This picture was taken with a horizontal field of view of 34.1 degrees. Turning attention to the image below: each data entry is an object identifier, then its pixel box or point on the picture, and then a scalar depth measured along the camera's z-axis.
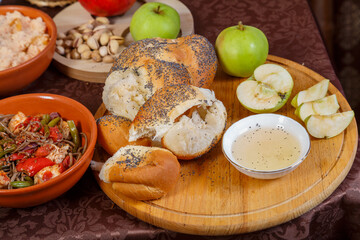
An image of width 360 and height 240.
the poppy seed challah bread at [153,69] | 0.76
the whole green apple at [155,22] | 0.87
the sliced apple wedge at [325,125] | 0.74
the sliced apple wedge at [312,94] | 0.78
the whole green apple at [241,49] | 0.81
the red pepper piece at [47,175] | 0.67
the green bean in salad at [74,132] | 0.74
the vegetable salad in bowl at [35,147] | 0.68
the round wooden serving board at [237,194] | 0.66
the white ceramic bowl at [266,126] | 0.67
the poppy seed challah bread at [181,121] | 0.70
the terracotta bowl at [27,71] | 0.80
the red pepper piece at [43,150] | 0.70
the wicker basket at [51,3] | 1.06
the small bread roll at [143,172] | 0.66
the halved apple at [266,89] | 0.78
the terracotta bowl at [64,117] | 0.66
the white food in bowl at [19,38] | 0.83
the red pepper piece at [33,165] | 0.68
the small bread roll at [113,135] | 0.73
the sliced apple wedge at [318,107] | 0.76
